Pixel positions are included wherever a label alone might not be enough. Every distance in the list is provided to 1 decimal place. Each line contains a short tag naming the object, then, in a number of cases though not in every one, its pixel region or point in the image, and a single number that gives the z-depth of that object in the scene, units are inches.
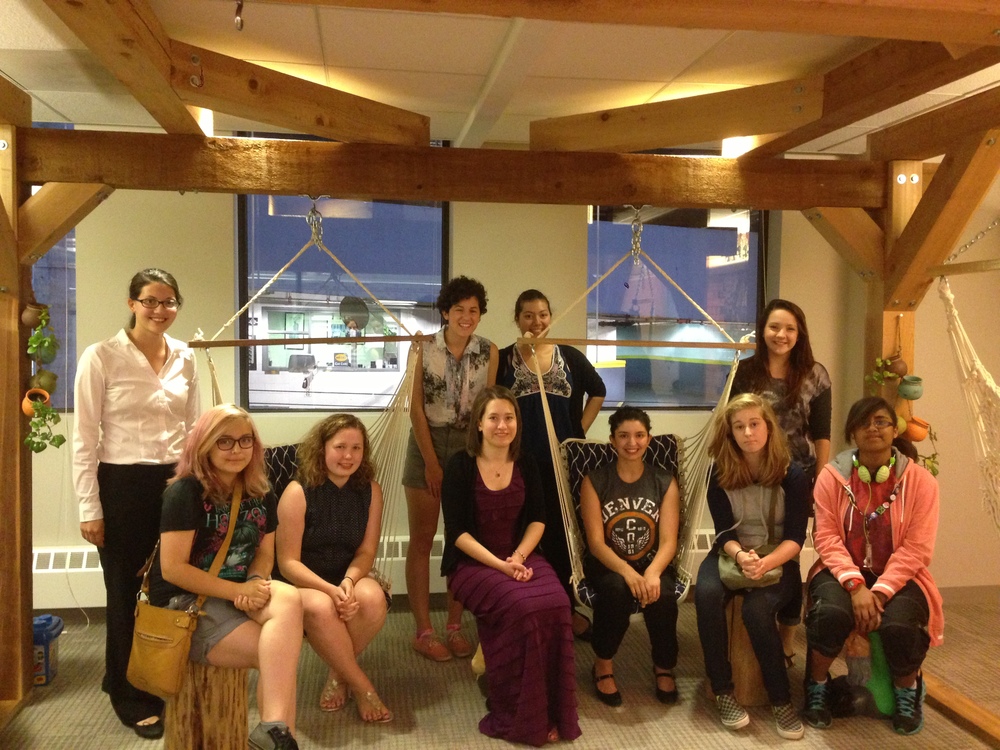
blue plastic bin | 105.0
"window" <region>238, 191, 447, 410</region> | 140.5
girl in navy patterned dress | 93.3
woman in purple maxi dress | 90.9
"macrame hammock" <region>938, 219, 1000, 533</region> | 99.9
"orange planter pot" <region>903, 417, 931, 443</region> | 108.0
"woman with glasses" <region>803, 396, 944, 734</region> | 93.7
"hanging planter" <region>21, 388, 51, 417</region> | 97.4
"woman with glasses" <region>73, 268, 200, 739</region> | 89.3
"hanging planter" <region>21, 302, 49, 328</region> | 98.3
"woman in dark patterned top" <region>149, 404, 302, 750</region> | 79.0
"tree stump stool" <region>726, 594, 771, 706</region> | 100.3
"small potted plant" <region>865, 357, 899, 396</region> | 111.3
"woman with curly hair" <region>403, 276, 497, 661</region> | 112.0
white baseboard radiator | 126.3
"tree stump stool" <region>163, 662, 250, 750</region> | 78.8
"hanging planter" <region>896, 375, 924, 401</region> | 108.5
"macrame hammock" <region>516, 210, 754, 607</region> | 102.8
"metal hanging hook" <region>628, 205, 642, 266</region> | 114.7
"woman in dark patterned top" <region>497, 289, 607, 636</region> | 112.0
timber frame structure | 91.9
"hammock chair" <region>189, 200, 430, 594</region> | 105.3
